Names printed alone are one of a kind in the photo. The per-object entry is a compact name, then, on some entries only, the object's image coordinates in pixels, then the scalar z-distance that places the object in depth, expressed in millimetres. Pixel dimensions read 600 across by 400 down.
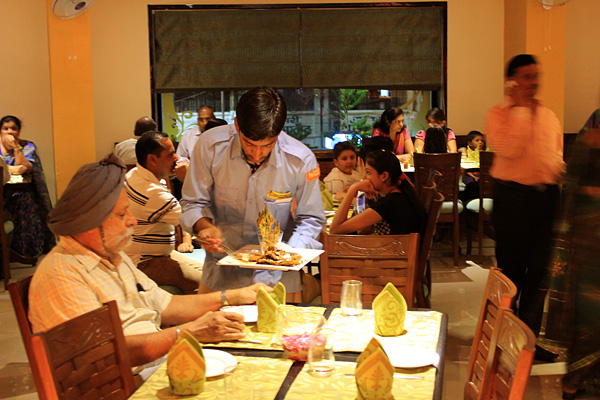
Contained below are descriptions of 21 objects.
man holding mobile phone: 3723
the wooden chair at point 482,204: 6531
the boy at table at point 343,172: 5840
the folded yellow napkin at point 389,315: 2242
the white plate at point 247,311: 2401
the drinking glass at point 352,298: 2387
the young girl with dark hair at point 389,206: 4062
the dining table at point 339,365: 1777
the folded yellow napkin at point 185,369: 1766
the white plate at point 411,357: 1931
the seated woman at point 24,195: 7031
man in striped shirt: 3980
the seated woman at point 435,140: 7000
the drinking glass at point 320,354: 1883
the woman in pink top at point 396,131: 8133
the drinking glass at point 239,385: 1584
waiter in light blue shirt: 2875
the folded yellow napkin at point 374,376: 1673
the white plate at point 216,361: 1906
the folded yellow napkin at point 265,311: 2291
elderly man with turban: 2078
